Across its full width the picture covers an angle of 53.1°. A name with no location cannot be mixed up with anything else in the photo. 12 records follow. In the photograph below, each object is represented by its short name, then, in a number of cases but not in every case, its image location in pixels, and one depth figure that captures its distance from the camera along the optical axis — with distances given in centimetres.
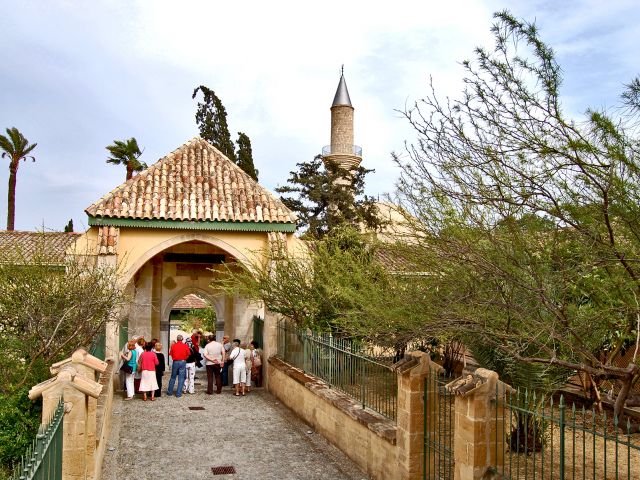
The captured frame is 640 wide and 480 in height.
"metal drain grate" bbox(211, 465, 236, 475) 884
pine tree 2536
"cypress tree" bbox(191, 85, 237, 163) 2866
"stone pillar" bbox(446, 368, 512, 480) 621
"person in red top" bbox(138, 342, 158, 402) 1383
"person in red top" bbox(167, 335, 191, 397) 1450
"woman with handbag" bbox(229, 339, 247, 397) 1490
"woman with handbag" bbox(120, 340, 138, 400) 1409
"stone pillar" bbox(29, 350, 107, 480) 581
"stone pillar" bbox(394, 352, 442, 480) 740
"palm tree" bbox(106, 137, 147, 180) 3819
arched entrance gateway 1645
